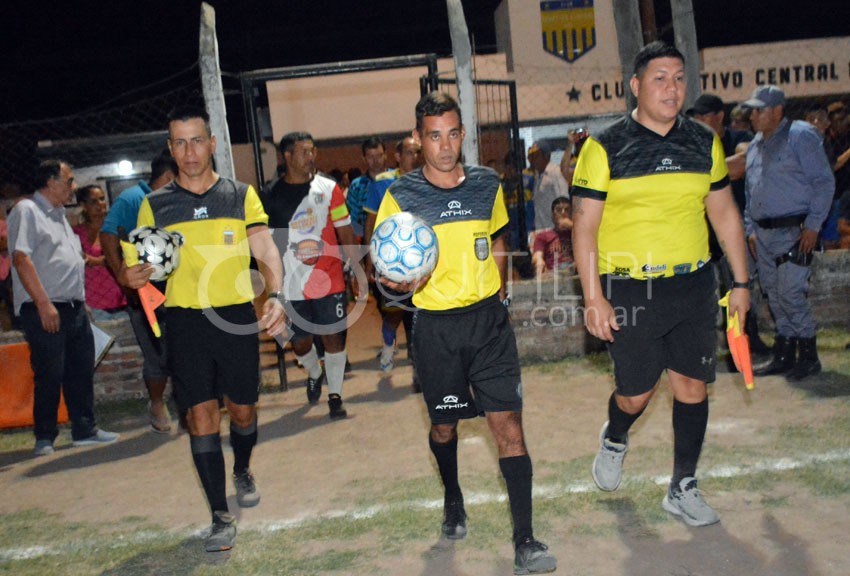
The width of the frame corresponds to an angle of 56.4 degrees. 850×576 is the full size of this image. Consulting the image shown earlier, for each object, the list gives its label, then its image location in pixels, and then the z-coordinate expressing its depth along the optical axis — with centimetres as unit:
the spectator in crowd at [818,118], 916
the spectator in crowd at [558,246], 891
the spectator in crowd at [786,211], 635
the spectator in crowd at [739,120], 705
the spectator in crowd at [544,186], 1073
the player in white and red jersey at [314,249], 699
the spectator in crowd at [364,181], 843
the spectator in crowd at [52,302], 638
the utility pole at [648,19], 888
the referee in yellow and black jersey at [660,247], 392
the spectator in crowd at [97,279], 814
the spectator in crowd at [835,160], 965
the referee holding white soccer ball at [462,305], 388
